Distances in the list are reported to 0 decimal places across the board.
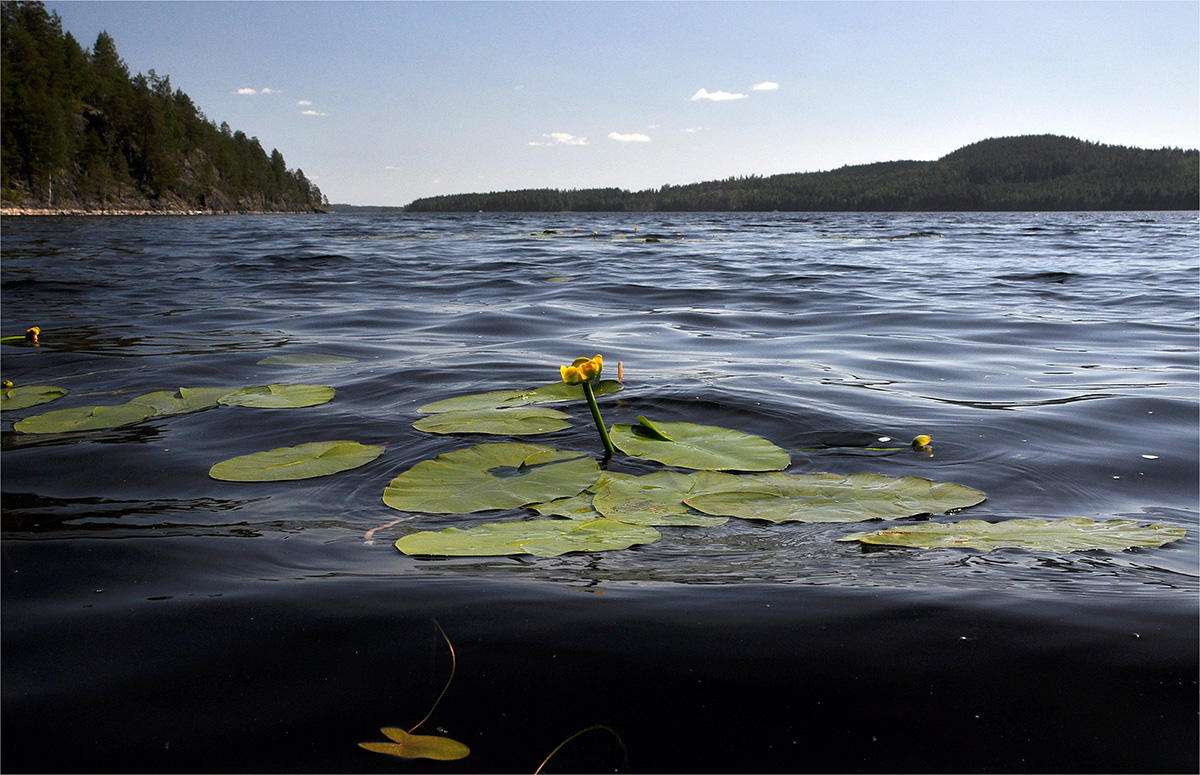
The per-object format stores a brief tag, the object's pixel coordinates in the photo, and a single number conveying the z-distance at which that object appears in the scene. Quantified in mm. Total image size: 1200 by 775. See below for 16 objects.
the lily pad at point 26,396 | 2734
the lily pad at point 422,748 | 858
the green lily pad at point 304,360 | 3598
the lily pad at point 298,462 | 1919
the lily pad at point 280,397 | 2652
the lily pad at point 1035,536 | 1405
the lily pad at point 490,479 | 1653
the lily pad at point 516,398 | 2553
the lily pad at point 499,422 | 2250
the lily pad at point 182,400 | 2684
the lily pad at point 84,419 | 2390
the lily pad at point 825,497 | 1614
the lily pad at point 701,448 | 1891
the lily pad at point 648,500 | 1562
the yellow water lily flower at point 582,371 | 1588
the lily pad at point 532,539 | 1350
